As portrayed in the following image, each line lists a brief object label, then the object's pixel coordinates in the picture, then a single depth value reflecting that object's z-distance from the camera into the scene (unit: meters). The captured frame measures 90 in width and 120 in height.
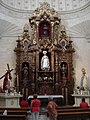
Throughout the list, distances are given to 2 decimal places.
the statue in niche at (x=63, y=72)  9.73
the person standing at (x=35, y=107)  5.55
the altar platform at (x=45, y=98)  8.77
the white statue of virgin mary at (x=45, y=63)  9.64
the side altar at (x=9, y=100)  7.70
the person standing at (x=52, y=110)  5.07
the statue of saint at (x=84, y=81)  9.41
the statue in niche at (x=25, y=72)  9.68
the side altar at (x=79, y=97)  8.56
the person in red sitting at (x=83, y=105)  6.46
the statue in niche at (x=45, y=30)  10.38
